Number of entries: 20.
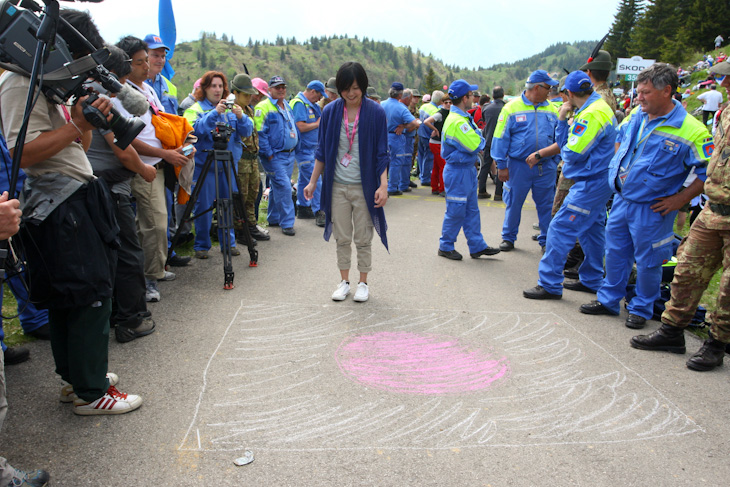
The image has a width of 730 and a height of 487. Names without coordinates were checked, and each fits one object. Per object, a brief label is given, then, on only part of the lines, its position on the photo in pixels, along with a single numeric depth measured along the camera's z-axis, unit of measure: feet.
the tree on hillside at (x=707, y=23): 150.82
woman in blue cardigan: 14.21
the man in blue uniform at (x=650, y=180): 12.50
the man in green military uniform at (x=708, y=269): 11.22
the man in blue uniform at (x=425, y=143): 36.29
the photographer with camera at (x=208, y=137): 18.21
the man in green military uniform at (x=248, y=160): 19.60
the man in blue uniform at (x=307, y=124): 25.50
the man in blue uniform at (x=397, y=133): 28.45
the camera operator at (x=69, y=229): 7.76
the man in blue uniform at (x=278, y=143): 22.24
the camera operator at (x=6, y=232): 6.33
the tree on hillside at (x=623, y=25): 237.27
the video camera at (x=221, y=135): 16.35
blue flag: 21.07
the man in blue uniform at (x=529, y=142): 20.40
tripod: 15.89
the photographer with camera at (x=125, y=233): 11.60
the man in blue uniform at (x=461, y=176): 19.63
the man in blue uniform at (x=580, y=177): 15.52
